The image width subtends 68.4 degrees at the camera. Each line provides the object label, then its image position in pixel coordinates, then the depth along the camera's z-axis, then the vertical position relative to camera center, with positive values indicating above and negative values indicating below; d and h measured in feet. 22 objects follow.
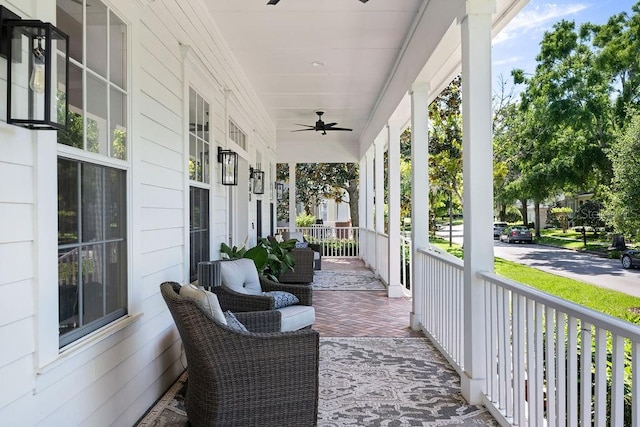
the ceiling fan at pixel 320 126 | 28.22 +5.31
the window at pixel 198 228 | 13.52 -0.40
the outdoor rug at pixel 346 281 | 26.31 -4.11
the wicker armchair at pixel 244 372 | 8.08 -2.83
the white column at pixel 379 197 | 29.68 +1.08
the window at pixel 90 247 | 6.75 -0.51
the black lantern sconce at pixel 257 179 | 24.93 +1.94
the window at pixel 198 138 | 13.38 +2.29
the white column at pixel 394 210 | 23.04 +0.18
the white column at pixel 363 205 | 38.11 +0.75
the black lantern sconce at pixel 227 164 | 16.37 +1.78
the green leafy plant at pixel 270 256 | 17.12 -1.68
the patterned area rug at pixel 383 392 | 9.62 -4.21
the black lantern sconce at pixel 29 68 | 5.23 +1.69
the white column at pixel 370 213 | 33.94 +0.05
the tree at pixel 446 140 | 35.67 +6.03
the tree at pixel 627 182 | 13.04 +0.87
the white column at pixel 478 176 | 10.18 +0.80
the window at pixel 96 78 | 6.99 +2.25
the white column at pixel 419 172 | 16.25 +1.45
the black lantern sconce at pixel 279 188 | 40.74 +2.35
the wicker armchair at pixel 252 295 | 12.62 -2.31
